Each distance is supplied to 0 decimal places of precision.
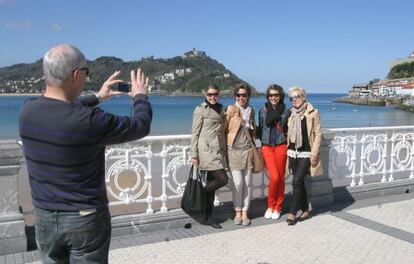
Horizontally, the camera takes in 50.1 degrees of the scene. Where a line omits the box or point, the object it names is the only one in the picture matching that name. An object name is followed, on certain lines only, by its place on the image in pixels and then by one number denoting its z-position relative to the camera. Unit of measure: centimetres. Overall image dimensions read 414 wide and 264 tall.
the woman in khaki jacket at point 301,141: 600
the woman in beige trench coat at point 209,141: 557
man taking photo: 225
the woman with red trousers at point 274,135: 610
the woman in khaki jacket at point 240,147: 586
